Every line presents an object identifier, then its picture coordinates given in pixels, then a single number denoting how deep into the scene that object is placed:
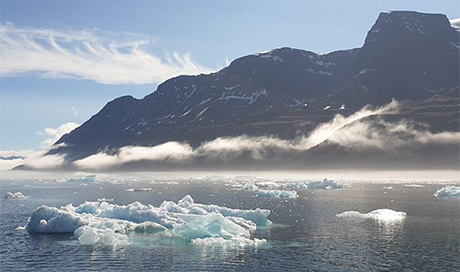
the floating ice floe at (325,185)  187.88
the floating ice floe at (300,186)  198.12
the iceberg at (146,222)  63.78
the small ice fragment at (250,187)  186.12
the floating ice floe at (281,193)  144.00
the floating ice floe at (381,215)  90.41
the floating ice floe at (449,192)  142.88
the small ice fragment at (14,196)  142.12
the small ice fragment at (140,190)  189.59
